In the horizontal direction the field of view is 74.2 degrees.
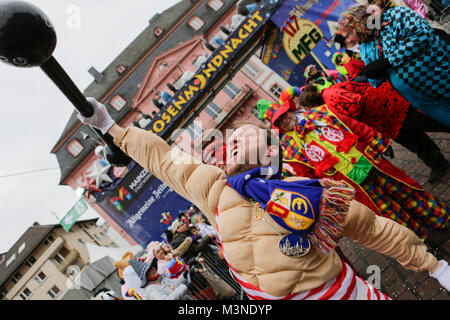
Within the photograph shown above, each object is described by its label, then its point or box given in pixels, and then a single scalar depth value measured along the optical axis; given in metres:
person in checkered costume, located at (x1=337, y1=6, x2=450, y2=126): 2.40
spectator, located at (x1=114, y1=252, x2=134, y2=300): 6.08
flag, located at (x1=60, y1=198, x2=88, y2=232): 11.70
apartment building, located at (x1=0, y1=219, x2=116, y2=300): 28.31
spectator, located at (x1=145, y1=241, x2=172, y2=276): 5.41
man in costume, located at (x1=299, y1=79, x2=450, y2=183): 3.14
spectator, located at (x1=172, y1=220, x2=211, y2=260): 5.63
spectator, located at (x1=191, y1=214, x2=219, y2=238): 6.61
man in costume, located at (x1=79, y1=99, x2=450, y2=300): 1.68
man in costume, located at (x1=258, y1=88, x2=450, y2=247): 3.00
